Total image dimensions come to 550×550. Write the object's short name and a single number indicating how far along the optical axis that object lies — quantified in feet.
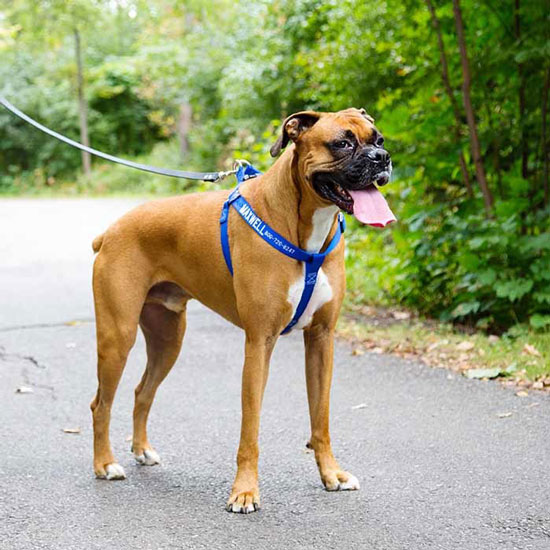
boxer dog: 12.23
